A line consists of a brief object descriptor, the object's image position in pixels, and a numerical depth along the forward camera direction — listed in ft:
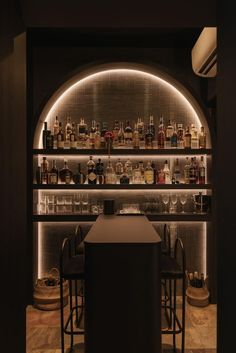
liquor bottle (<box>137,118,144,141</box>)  13.06
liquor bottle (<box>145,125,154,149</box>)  12.84
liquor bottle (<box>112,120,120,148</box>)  12.84
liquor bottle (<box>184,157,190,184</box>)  12.92
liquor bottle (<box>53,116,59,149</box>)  12.91
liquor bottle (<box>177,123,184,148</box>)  12.96
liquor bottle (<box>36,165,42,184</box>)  12.64
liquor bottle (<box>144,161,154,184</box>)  12.82
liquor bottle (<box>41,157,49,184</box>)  12.87
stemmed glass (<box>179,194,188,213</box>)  13.03
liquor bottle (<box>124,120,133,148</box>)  12.88
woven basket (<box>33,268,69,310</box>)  11.80
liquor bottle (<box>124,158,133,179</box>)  12.94
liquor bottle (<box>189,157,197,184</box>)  12.84
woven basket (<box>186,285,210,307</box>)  12.07
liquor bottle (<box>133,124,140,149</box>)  12.82
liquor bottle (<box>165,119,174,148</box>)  12.98
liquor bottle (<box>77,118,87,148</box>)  12.89
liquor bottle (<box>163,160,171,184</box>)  13.06
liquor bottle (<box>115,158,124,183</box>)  13.07
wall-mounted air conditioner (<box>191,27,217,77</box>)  10.02
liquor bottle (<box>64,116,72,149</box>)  12.82
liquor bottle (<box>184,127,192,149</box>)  12.83
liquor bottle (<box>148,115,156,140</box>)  13.17
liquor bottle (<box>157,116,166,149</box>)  12.88
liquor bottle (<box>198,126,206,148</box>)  12.86
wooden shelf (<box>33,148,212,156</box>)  12.50
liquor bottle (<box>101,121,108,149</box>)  12.76
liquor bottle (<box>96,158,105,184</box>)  12.85
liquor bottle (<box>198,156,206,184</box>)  12.92
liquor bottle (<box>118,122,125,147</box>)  12.82
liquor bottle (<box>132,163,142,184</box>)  12.82
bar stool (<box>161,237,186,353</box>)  7.60
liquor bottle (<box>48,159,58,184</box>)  12.84
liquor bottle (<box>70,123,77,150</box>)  12.77
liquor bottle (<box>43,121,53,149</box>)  12.73
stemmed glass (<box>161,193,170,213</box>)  13.02
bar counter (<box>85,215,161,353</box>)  6.41
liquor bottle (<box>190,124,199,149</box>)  12.91
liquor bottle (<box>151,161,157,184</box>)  12.93
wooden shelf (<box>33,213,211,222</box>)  12.43
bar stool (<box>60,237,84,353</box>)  7.54
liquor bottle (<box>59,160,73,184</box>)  12.87
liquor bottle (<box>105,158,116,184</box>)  12.83
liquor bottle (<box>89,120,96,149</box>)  12.86
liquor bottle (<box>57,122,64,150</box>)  12.79
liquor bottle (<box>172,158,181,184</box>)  13.08
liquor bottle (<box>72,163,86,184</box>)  12.88
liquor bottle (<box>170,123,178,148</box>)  12.82
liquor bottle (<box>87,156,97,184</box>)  12.82
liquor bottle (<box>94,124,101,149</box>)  12.78
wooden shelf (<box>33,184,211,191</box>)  12.50
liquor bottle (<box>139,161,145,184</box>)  13.01
